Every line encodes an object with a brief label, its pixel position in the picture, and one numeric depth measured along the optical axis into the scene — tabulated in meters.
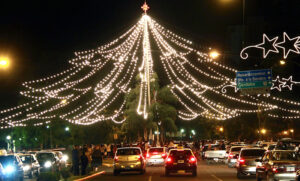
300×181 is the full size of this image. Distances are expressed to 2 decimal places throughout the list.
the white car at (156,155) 36.66
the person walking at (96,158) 31.11
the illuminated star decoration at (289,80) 34.84
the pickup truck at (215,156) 39.14
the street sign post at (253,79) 34.94
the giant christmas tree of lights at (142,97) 45.91
